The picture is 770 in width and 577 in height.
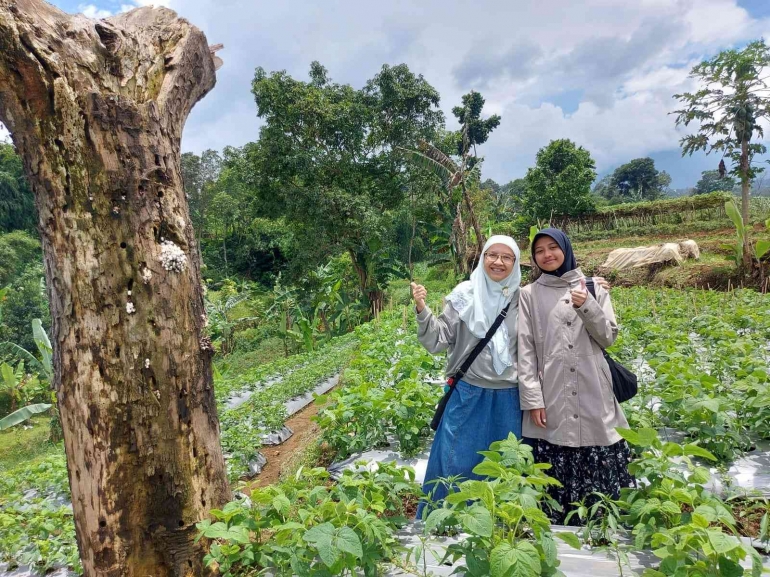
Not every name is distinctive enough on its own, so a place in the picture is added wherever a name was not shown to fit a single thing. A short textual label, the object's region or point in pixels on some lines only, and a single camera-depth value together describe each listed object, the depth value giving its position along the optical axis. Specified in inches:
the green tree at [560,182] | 1045.8
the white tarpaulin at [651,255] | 585.3
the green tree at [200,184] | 1075.9
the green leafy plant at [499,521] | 52.4
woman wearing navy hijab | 95.2
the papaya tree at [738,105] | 692.7
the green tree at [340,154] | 554.3
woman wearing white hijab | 101.2
